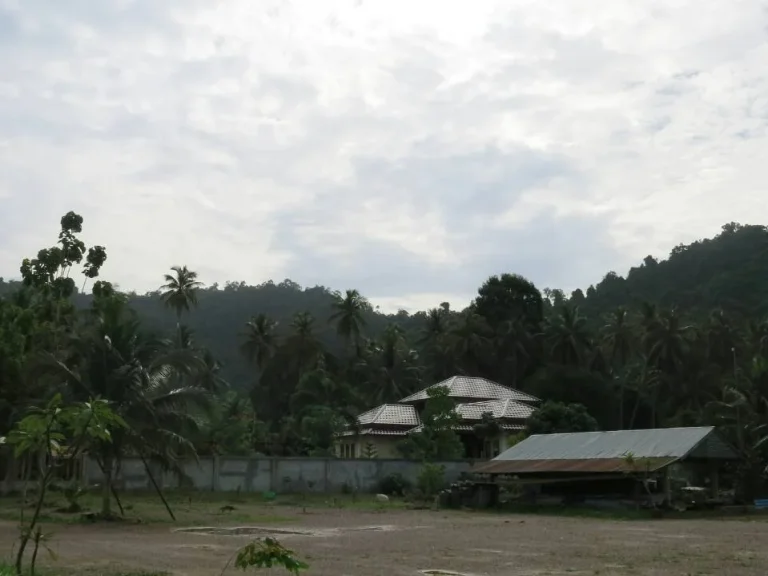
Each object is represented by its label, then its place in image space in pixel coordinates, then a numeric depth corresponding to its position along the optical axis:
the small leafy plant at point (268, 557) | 7.13
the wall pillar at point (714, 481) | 34.81
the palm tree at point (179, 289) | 65.69
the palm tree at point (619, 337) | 64.00
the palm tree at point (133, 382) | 27.38
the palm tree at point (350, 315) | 69.00
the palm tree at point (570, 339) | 64.12
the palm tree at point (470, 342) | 66.81
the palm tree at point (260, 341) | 69.50
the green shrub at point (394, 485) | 43.41
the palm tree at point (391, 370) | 64.81
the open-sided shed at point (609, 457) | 32.78
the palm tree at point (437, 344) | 68.38
